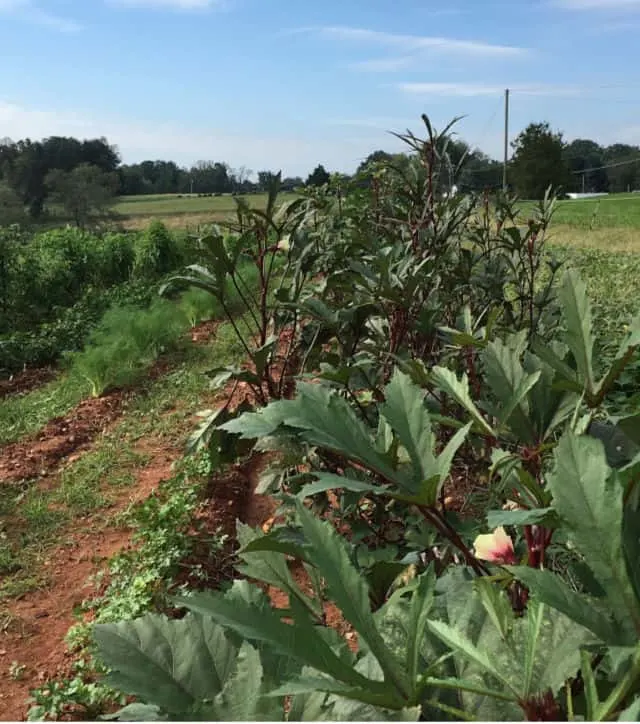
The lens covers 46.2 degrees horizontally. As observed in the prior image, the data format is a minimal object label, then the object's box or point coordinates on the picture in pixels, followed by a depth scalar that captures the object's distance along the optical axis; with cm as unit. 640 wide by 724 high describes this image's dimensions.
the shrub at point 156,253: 1448
